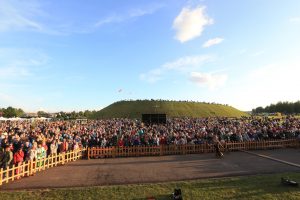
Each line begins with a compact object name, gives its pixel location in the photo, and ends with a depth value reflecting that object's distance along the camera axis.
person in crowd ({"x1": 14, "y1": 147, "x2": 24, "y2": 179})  9.10
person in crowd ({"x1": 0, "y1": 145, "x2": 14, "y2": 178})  8.65
